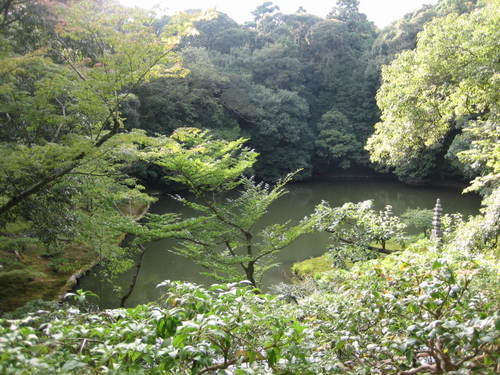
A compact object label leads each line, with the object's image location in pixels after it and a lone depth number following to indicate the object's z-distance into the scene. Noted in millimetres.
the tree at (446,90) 5277
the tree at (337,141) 21766
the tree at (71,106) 3865
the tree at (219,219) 5078
